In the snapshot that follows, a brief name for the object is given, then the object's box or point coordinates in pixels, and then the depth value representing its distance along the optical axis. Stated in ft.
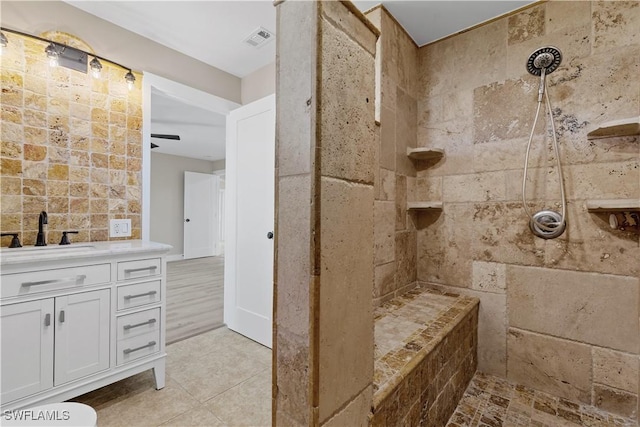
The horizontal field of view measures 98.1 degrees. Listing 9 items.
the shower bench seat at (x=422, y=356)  3.44
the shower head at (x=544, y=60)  5.56
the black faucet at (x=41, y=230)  5.63
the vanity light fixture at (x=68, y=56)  5.59
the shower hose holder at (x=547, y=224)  5.50
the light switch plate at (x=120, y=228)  6.81
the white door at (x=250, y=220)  8.06
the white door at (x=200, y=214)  21.49
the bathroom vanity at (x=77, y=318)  4.34
